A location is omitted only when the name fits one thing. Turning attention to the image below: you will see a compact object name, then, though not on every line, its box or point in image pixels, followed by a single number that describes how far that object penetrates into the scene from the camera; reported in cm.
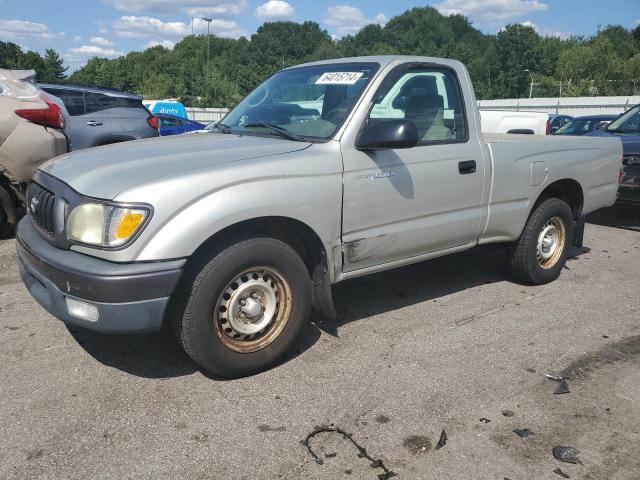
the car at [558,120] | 2197
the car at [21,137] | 605
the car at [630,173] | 778
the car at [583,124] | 1525
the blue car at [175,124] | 1683
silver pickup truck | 301
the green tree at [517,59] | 8294
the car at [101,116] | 863
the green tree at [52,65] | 8825
